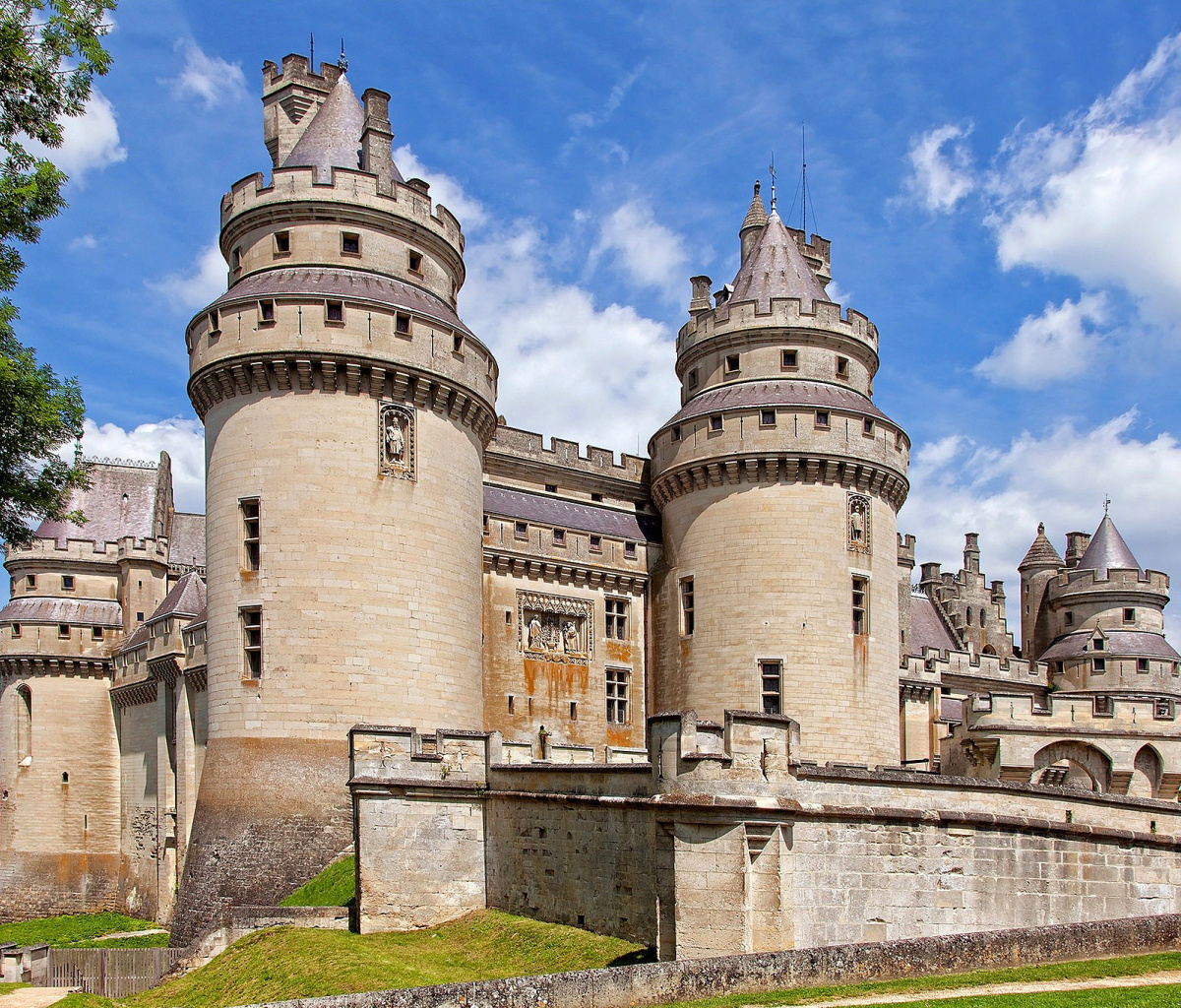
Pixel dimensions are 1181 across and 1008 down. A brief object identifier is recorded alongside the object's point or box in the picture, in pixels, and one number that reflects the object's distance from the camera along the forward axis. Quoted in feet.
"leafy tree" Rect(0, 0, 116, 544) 55.16
